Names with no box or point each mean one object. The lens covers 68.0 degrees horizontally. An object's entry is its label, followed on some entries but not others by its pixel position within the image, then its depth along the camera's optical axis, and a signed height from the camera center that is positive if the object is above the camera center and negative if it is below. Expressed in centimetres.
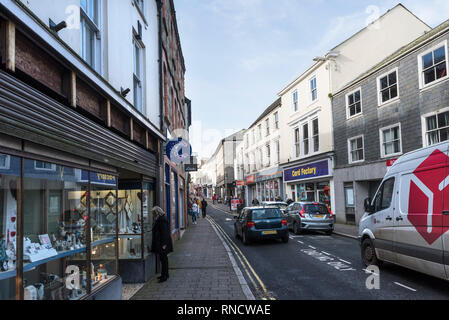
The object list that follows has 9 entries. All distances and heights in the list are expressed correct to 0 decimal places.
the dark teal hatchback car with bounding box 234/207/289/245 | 1280 -158
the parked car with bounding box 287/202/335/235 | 1557 -166
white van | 565 -69
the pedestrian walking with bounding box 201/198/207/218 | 2975 -168
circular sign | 1170 +134
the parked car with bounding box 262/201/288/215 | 1995 -122
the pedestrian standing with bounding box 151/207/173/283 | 758 -122
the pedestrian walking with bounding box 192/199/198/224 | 2539 -194
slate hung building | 1408 +323
